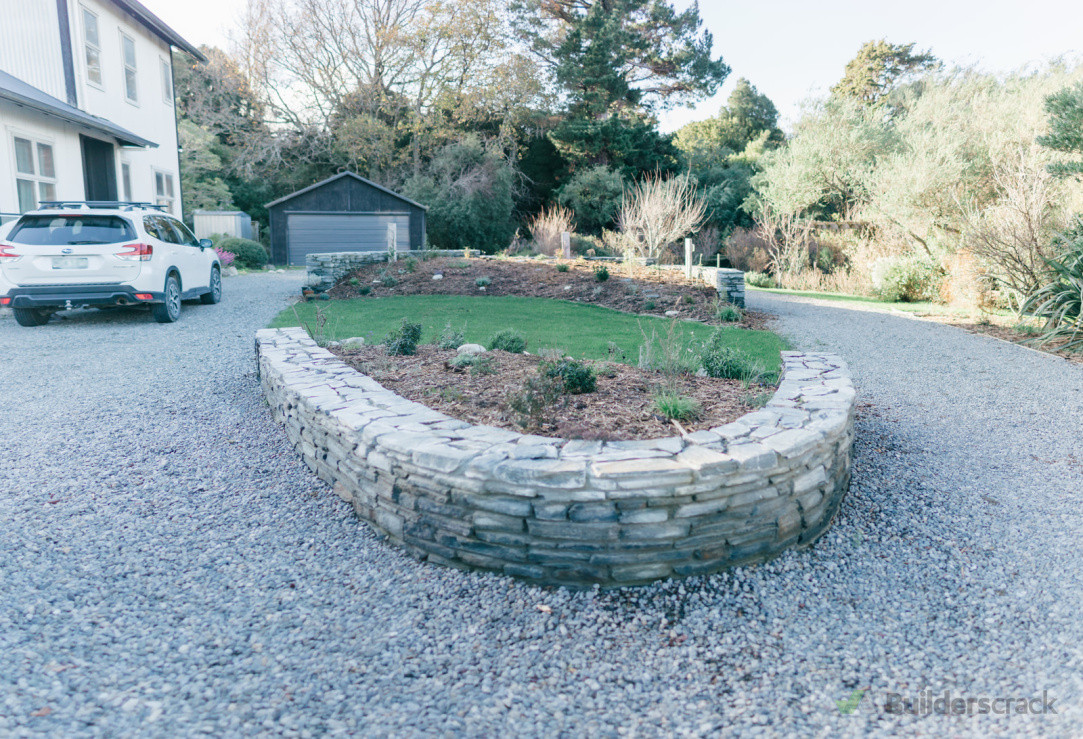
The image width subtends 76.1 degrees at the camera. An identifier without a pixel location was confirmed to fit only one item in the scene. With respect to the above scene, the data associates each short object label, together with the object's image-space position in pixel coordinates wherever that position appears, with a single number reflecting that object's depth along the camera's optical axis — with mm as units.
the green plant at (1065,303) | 8352
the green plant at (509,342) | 5887
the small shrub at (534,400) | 3615
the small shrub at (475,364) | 4824
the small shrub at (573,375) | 4148
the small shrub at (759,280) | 17172
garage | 23453
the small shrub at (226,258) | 18641
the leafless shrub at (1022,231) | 9414
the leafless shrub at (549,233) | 18281
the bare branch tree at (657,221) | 14289
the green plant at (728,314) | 9969
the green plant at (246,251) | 20922
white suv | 8266
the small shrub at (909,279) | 13516
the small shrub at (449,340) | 5855
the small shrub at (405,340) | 5621
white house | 11344
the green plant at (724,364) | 4930
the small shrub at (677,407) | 3707
